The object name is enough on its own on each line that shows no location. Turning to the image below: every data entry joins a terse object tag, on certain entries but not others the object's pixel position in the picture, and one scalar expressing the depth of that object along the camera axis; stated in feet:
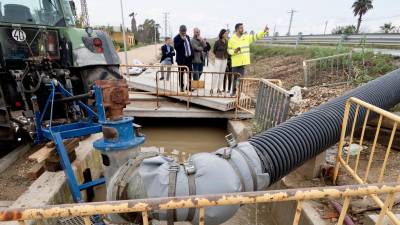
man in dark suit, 22.82
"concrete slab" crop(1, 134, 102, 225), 9.37
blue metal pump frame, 9.70
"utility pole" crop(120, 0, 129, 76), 35.40
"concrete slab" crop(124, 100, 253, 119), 21.90
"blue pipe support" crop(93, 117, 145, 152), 8.58
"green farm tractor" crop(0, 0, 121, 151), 12.17
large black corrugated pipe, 7.61
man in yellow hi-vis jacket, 21.48
